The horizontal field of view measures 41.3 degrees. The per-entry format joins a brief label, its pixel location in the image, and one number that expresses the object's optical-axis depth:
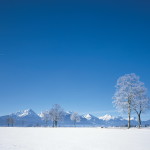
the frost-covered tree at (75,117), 142.75
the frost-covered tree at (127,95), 51.31
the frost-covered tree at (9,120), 149.04
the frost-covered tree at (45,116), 123.95
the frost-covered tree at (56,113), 106.31
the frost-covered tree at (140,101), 51.75
